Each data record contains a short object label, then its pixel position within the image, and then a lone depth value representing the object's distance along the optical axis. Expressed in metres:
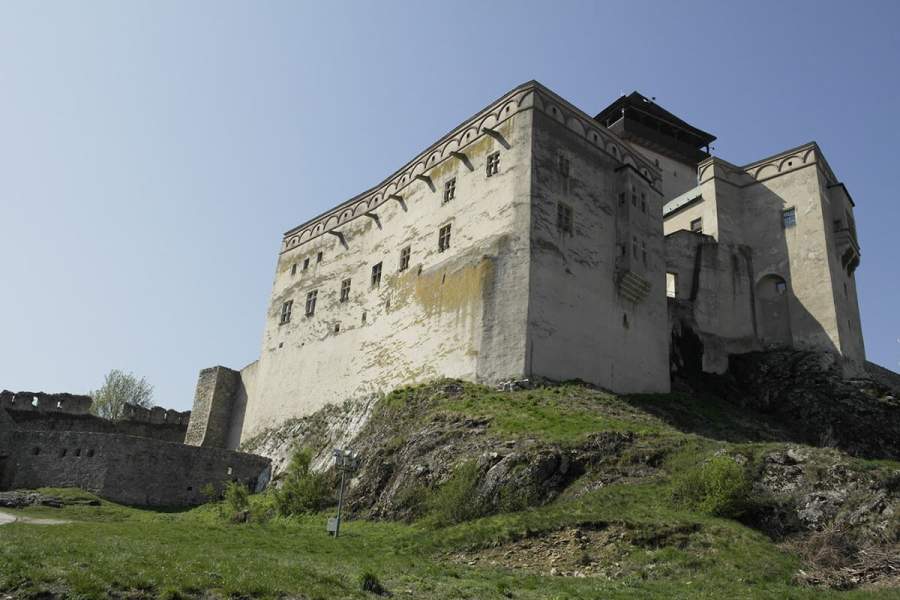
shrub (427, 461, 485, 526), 19.48
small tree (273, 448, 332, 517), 25.00
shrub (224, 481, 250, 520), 26.51
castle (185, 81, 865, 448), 30.34
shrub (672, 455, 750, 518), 16.56
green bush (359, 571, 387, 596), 12.50
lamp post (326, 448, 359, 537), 20.11
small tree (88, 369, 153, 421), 55.66
